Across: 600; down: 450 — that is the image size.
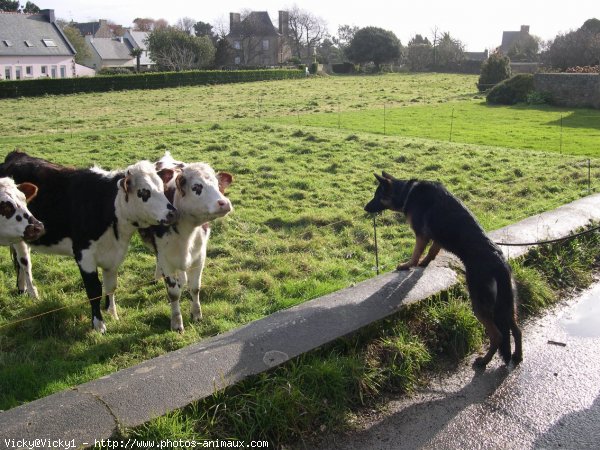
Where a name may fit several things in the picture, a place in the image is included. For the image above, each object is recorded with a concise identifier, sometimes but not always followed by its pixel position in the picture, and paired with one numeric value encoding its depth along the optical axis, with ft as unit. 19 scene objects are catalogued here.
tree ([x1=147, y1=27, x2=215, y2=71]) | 210.38
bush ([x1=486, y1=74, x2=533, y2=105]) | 99.35
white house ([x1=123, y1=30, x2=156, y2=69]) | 286.62
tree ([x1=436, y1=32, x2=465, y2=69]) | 219.82
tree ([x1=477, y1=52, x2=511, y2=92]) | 119.24
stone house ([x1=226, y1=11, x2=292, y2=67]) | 278.05
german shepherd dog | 16.37
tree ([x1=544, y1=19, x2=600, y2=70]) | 117.08
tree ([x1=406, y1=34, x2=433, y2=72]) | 226.79
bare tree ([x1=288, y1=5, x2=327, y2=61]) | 305.12
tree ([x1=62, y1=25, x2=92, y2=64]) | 236.43
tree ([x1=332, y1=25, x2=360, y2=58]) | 329.87
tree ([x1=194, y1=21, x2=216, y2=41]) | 341.41
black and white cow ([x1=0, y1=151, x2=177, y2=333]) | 18.07
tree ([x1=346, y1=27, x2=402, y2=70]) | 225.56
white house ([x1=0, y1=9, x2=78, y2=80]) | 193.36
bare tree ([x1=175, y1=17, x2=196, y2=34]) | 360.28
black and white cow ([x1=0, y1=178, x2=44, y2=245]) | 17.42
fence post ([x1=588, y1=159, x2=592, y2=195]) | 35.09
